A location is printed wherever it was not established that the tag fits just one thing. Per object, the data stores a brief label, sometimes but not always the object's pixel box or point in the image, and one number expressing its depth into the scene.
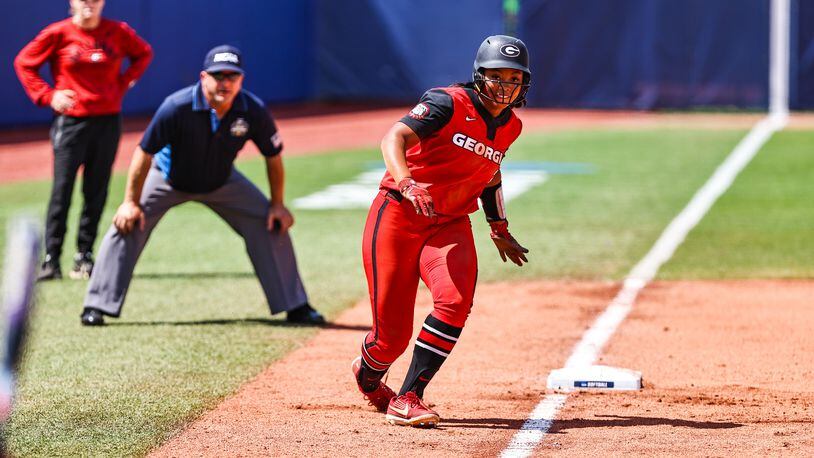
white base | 13.79
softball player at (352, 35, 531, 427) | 11.91
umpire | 16.50
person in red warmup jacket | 21.14
